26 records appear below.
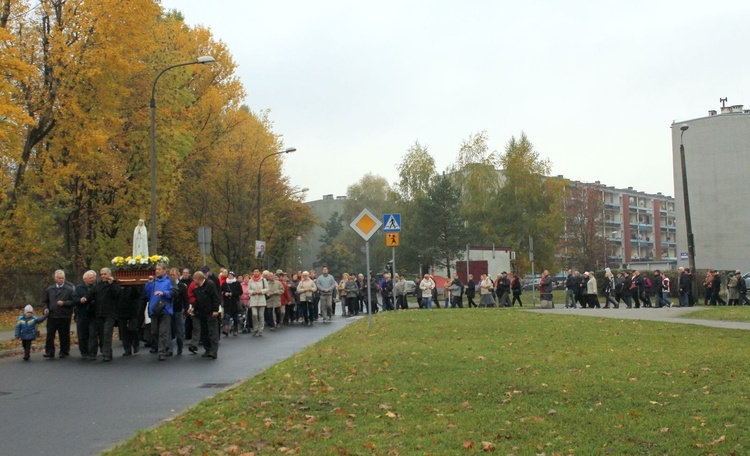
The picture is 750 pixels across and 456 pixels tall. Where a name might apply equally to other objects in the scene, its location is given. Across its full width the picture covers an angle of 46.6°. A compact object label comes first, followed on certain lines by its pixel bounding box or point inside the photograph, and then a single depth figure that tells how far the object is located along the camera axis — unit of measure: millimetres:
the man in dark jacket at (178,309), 17406
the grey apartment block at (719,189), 72612
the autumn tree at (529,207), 72625
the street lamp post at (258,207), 44625
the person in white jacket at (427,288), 35531
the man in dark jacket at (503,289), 36688
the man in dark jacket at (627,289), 34500
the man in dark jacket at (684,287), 34500
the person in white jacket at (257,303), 23438
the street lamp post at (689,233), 36750
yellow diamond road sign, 20234
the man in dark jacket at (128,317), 17328
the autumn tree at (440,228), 68562
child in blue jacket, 16969
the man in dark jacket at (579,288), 34791
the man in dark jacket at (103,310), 16625
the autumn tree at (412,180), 78875
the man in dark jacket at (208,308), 16641
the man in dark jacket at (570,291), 35156
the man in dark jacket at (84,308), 16828
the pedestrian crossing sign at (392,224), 22750
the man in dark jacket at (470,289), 36562
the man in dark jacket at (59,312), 17047
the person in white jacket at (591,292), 34031
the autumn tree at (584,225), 82000
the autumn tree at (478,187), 72750
